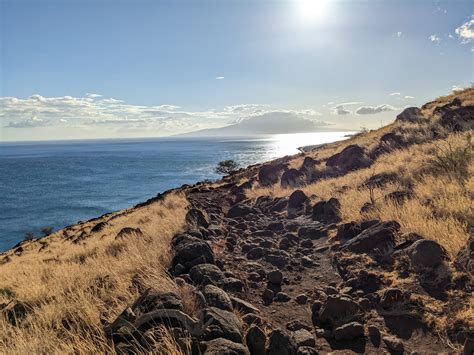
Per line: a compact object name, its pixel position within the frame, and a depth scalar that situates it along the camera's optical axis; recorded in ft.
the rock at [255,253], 27.54
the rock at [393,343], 14.05
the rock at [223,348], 11.83
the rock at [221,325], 13.29
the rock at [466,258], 17.15
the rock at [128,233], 37.35
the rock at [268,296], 19.90
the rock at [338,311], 16.49
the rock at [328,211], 34.53
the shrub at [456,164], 30.97
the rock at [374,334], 14.89
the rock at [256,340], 13.64
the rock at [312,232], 31.92
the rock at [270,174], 69.77
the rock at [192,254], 22.68
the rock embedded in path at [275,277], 22.22
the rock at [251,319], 16.02
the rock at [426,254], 18.79
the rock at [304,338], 14.89
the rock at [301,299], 19.52
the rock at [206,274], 19.88
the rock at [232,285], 19.97
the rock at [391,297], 17.16
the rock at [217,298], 16.17
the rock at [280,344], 13.55
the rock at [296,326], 16.44
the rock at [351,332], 15.33
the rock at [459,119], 54.39
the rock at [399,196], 29.12
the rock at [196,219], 36.01
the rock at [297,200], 43.58
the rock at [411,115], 73.60
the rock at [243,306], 17.21
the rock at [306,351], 13.82
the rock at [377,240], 23.19
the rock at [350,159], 57.49
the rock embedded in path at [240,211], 44.85
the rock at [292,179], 60.34
